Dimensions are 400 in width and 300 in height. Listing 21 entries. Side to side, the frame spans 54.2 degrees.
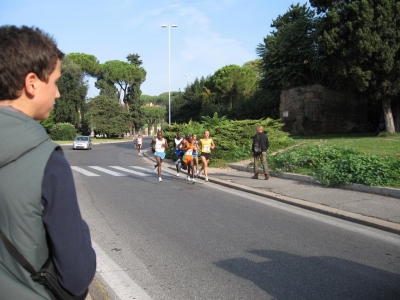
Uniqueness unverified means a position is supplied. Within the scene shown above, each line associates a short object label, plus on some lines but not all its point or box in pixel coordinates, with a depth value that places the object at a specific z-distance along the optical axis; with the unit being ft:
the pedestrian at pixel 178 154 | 48.60
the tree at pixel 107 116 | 234.58
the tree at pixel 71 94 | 208.87
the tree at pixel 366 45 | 66.95
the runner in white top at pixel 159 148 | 45.68
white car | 122.83
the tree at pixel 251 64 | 191.81
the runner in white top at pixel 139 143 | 109.68
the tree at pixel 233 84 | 163.94
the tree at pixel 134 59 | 260.62
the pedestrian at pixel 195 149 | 45.63
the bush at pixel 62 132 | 196.81
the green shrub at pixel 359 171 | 32.99
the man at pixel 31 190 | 4.64
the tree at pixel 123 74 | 246.47
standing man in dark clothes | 43.47
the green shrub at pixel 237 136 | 63.93
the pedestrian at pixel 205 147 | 45.75
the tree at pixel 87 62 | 238.80
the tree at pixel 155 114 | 338.99
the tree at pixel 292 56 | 96.73
